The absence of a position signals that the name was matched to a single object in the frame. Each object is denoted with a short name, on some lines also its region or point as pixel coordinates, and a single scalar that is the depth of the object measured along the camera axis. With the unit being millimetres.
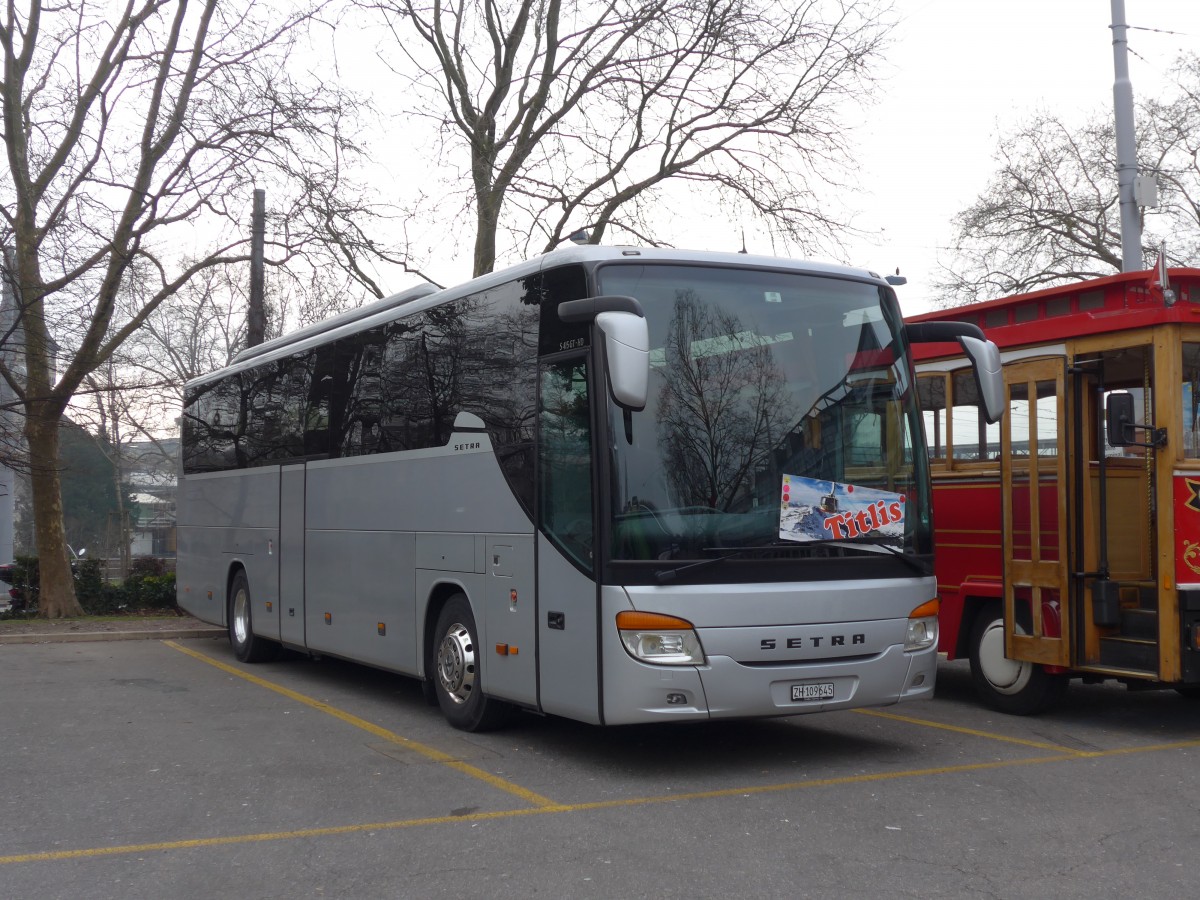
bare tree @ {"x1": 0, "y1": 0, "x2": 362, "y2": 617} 19656
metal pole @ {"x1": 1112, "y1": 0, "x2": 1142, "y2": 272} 15086
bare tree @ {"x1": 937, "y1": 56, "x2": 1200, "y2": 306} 37000
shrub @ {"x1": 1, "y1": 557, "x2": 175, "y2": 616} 23516
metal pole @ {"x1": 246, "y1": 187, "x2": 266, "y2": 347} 20172
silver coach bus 7789
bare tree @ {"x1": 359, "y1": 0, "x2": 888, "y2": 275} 21219
